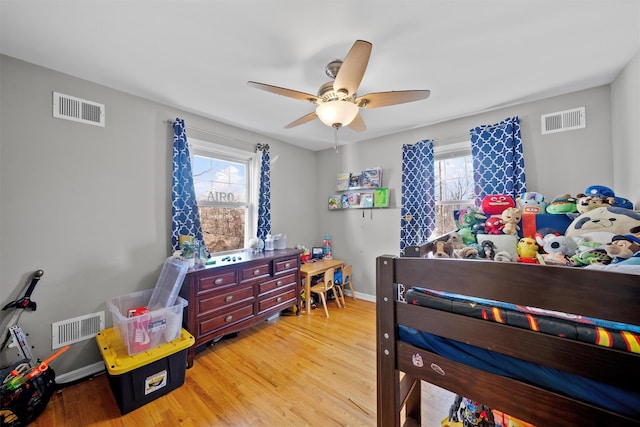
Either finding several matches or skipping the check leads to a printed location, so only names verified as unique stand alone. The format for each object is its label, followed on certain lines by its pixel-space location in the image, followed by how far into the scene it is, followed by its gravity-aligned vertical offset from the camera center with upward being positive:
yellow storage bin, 1.50 -1.06
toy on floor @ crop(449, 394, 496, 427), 1.08 -0.98
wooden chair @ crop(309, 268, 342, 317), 2.92 -0.95
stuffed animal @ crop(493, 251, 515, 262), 1.35 -0.28
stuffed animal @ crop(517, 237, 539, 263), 1.45 -0.26
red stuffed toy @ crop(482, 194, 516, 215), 1.80 +0.05
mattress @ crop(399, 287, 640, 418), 0.61 -0.48
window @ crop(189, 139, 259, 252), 2.68 +0.29
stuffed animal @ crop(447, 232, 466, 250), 1.68 -0.22
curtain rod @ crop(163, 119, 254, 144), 2.36 +0.97
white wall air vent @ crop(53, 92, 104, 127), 1.78 +0.88
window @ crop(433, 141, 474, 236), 2.73 +0.37
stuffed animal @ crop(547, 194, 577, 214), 1.60 +0.02
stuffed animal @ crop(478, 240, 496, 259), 1.54 -0.27
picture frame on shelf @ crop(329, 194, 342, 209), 3.67 +0.20
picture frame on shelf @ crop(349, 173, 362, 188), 3.46 +0.51
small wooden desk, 2.95 -0.75
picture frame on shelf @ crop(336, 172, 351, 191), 3.58 +0.51
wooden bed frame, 0.59 -0.40
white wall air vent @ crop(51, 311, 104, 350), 1.74 -0.87
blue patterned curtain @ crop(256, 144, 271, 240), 3.11 +0.23
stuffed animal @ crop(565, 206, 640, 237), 1.27 -0.08
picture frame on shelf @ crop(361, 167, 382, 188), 3.29 +0.51
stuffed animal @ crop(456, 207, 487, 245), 1.78 -0.11
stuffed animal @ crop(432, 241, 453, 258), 1.56 -0.27
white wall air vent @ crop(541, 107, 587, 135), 2.08 +0.82
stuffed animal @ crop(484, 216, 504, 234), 1.69 -0.11
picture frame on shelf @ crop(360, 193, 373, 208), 3.35 +0.19
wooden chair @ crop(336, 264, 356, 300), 3.30 -0.99
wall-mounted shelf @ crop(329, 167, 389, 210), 3.29 +0.33
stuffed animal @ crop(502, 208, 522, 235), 1.62 -0.07
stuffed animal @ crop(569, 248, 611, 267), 1.10 -0.24
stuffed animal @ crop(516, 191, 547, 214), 1.70 +0.05
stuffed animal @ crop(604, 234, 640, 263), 1.02 -0.18
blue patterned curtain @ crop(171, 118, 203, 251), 2.32 +0.28
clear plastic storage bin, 1.60 -0.80
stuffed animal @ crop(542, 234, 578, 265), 1.28 -0.23
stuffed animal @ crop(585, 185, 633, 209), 1.48 +0.08
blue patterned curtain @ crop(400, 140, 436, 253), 2.85 +0.22
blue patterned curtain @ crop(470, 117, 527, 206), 2.29 +0.52
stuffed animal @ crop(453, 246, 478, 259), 1.45 -0.27
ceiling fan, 1.43 +0.83
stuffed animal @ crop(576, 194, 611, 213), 1.47 +0.04
